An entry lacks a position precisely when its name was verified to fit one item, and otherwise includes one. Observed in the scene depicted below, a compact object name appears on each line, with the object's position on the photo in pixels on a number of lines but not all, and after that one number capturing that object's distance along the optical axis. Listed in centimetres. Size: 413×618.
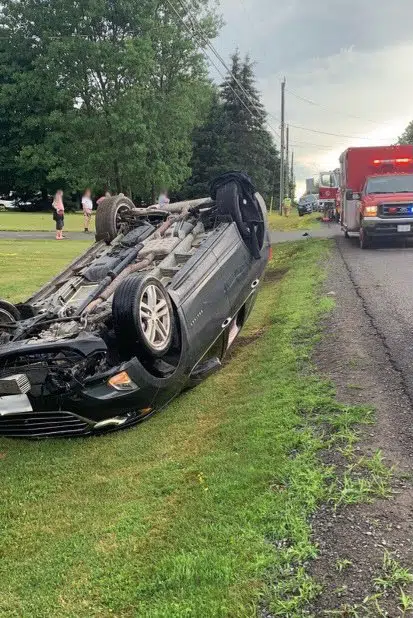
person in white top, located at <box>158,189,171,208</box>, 2142
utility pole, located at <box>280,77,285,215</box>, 4061
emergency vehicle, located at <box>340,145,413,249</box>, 1436
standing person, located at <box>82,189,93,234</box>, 2467
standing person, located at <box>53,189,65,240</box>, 2102
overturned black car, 450
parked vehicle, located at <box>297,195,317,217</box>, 4116
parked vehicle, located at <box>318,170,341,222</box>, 2925
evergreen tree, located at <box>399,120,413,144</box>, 7306
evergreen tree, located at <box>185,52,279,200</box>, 4828
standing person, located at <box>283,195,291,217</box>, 4541
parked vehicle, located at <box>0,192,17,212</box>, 4912
